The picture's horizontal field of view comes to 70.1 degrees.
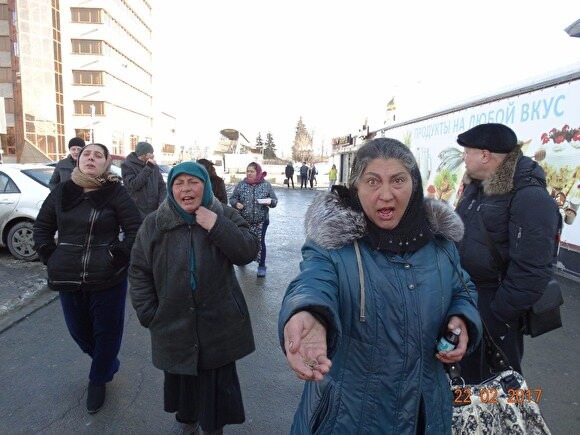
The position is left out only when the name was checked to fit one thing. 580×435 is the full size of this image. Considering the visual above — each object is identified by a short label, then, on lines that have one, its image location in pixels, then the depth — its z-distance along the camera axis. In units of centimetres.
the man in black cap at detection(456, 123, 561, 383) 236
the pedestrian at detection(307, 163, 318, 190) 3013
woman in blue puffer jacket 164
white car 757
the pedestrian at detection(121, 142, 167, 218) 656
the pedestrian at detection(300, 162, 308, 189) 2880
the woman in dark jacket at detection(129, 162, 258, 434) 263
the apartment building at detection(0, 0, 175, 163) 4088
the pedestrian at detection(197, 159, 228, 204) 647
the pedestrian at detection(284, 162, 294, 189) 2967
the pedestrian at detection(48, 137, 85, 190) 646
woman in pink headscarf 679
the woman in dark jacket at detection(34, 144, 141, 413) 319
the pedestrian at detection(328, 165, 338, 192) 2759
